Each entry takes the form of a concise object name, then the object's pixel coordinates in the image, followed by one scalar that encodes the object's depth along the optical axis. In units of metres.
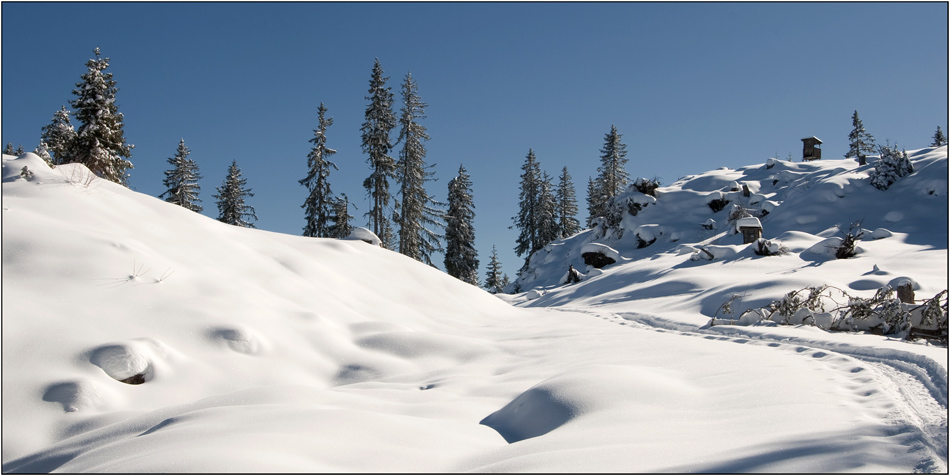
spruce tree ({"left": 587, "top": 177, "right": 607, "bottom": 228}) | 48.94
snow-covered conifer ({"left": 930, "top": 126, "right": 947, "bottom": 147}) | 51.41
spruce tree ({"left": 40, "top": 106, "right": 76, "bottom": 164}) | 23.72
